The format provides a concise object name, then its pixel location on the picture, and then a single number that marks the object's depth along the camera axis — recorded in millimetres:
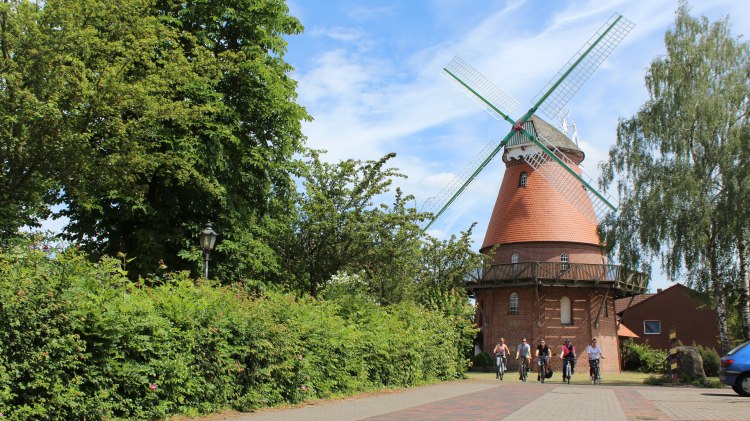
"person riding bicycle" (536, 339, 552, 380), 27409
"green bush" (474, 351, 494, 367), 42250
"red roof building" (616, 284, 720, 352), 53500
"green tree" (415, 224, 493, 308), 34094
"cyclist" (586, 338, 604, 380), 25891
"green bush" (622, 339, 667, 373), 42719
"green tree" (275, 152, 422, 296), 21672
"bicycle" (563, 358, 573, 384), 26516
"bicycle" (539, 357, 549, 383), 27188
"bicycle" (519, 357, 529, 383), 26922
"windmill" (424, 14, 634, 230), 41375
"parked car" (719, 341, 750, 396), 17812
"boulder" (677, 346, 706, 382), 26125
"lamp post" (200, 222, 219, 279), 15391
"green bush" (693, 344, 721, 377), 30641
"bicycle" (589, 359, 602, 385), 26328
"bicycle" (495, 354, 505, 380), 27266
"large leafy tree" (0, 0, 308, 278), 14914
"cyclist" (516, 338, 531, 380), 26938
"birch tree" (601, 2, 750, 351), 27609
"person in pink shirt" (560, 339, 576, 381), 26234
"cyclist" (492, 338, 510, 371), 27188
